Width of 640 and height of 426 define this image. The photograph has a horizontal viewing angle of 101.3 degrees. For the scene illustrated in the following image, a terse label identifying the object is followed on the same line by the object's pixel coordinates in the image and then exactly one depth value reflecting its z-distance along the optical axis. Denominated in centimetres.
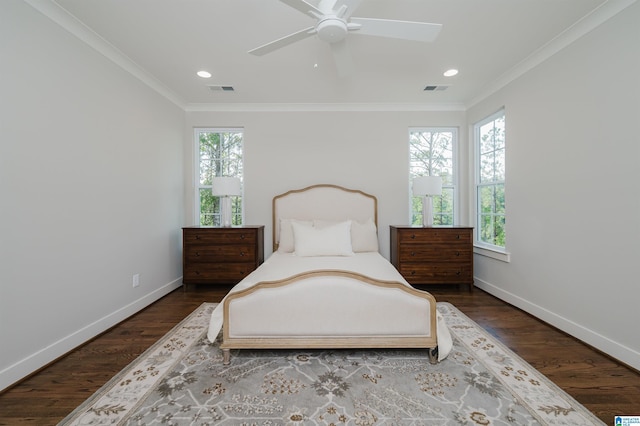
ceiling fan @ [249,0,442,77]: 152
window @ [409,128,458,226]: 388
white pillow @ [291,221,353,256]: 291
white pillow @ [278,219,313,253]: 328
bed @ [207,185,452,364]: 180
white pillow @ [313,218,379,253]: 325
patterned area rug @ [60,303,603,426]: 135
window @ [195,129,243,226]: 388
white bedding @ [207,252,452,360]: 184
